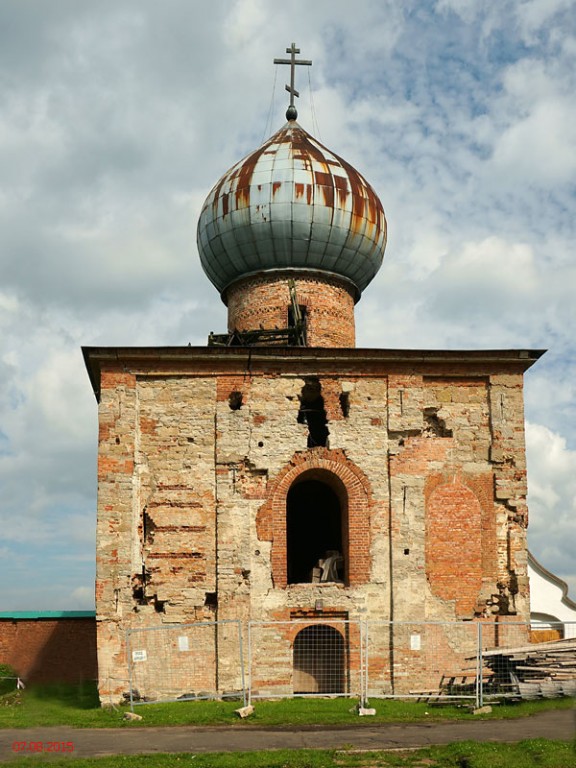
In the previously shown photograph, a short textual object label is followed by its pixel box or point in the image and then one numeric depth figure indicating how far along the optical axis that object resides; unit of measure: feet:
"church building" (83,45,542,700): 56.08
